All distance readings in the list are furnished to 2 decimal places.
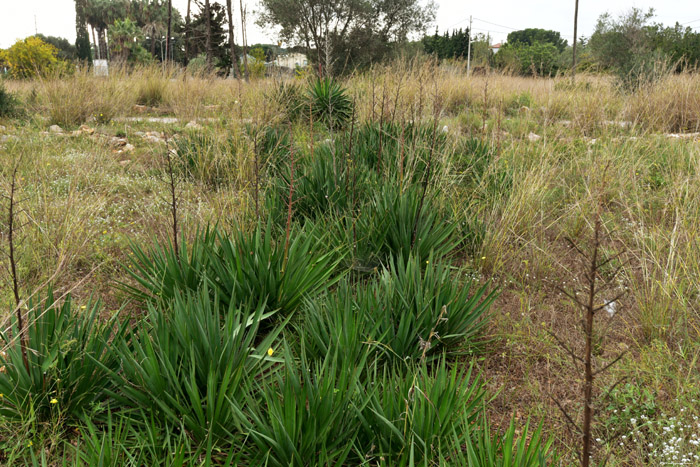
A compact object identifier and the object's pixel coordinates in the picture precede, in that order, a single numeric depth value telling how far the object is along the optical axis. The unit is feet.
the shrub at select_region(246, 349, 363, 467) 5.34
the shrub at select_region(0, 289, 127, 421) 6.21
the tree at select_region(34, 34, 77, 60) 187.11
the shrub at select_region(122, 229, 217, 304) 8.75
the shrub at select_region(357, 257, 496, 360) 7.61
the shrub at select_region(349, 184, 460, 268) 10.77
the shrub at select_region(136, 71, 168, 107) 35.60
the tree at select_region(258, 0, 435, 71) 70.65
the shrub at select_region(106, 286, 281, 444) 5.83
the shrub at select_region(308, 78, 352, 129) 25.22
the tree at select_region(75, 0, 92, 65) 153.46
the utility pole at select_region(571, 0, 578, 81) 76.27
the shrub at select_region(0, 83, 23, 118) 27.99
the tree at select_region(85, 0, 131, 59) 189.00
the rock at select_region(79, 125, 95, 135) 24.37
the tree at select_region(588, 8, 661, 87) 70.74
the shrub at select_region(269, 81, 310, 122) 25.73
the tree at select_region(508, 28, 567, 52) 257.75
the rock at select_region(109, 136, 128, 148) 22.92
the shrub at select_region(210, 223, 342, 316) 8.52
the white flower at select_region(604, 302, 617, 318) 10.14
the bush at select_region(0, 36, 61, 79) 73.56
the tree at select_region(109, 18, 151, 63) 129.08
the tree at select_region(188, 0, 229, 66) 103.86
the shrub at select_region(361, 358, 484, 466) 5.44
